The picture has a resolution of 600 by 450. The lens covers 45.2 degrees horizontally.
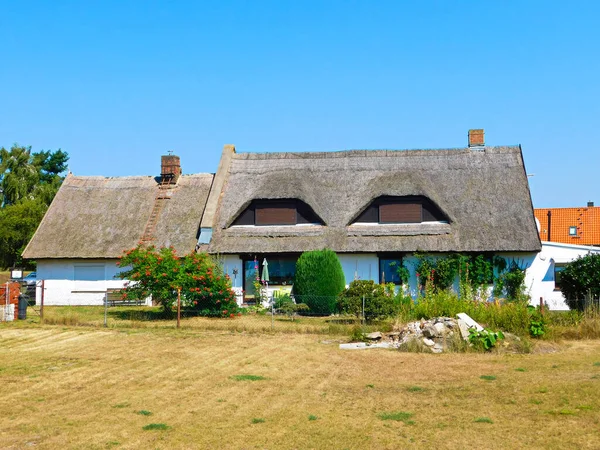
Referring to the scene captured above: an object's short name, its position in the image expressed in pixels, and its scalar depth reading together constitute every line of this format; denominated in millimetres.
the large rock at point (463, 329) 16328
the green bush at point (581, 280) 21703
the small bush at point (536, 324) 17547
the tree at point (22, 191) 42344
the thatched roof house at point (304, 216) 27031
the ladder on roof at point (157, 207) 29016
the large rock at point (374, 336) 17531
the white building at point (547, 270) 26609
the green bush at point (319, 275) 24641
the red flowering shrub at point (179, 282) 21609
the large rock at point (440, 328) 16469
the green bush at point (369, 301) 20156
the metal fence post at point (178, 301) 20047
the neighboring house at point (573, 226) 47594
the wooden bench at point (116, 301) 28219
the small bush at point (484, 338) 16016
